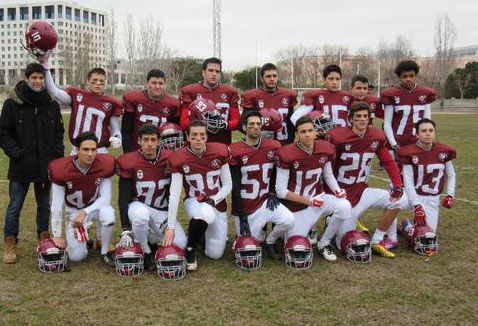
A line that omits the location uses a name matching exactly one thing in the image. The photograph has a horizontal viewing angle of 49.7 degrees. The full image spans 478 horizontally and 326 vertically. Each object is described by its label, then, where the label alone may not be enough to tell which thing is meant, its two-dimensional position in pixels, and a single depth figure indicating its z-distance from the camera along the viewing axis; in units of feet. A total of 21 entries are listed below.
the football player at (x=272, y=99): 18.78
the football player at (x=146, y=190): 15.78
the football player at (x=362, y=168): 17.43
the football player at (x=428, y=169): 18.29
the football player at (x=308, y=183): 16.62
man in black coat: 16.15
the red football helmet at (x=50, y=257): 15.06
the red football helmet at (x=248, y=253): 15.58
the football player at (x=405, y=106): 20.10
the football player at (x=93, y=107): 18.04
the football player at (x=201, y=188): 15.93
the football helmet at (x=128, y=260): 14.94
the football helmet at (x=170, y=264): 14.73
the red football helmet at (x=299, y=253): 15.65
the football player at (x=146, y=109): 18.45
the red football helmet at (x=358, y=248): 16.26
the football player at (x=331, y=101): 18.90
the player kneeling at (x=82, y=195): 15.60
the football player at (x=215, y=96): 18.49
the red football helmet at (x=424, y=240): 17.04
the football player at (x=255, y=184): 16.69
